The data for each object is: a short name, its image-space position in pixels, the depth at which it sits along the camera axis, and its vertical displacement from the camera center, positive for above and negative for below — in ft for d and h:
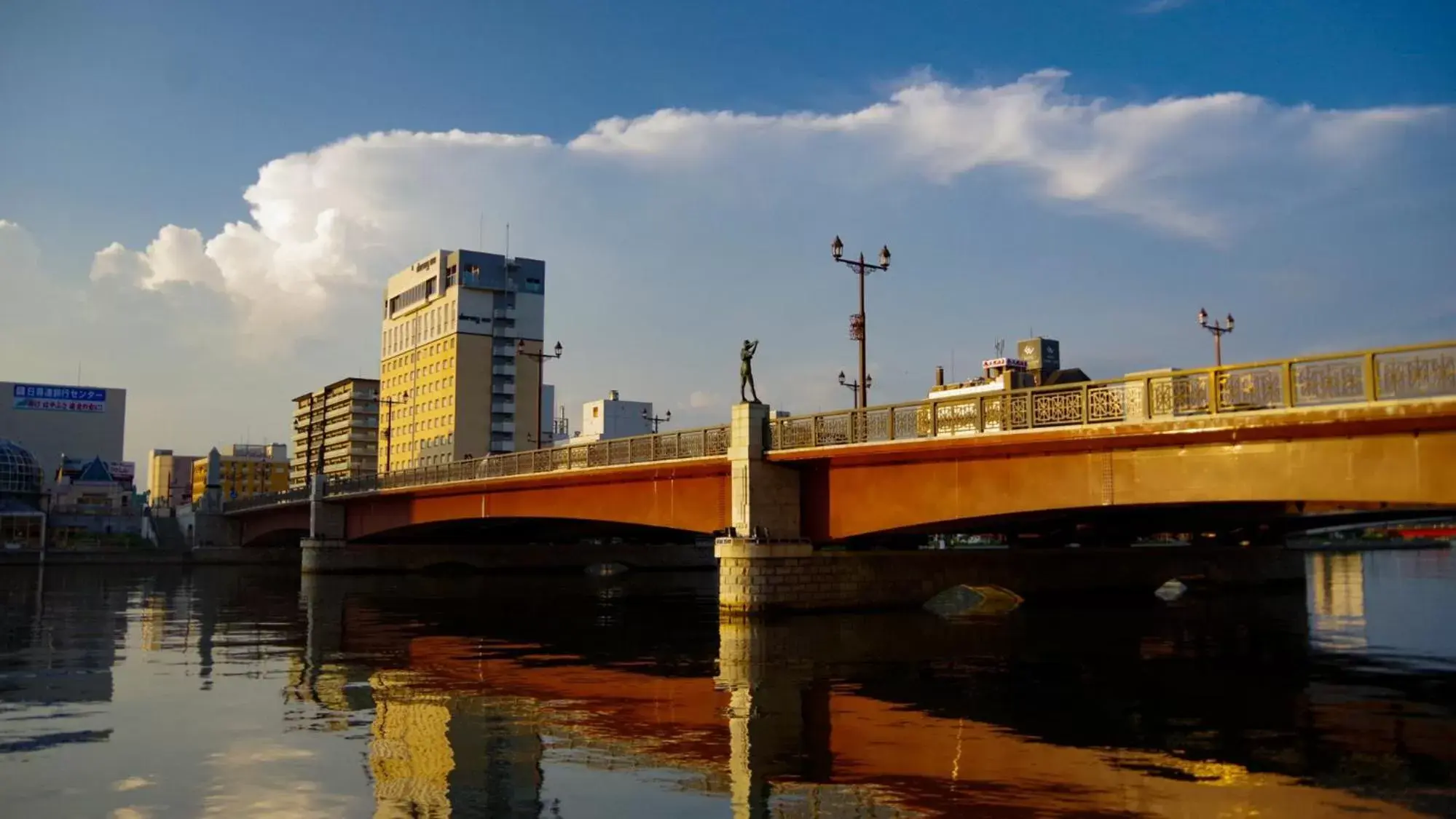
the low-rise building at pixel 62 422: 489.26 +50.53
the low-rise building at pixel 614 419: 530.27 +56.73
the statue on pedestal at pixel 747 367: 118.62 +18.13
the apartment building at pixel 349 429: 550.77 +53.26
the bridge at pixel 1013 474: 71.87 +5.55
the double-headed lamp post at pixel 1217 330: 135.33 +25.80
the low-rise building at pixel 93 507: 334.03 +8.60
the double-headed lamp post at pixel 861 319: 117.39 +23.97
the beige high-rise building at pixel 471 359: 431.43 +70.50
